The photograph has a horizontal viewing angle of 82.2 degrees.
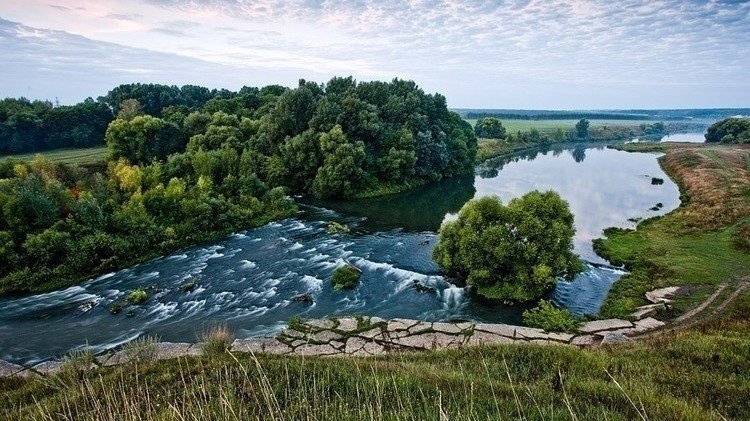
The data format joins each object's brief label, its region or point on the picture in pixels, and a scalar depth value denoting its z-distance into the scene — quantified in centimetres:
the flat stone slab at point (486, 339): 1565
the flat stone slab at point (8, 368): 1522
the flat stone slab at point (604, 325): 1798
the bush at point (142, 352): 1310
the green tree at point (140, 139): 5132
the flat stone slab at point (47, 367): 1515
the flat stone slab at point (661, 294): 2155
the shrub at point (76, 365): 1217
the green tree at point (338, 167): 4966
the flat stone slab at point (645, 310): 1967
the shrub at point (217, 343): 1328
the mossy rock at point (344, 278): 2506
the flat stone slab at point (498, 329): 1696
